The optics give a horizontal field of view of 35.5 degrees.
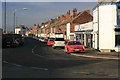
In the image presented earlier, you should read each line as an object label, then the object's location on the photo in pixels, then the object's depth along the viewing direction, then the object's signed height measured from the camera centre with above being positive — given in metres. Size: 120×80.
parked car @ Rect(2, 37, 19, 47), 30.71 -0.56
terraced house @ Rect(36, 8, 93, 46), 51.18 +5.05
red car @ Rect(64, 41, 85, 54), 19.97 -0.86
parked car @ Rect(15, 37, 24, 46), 34.37 -0.34
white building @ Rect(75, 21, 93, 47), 27.50 +0.91
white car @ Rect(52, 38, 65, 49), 27.95 -0.55
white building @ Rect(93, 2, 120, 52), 21.18 +1.50
